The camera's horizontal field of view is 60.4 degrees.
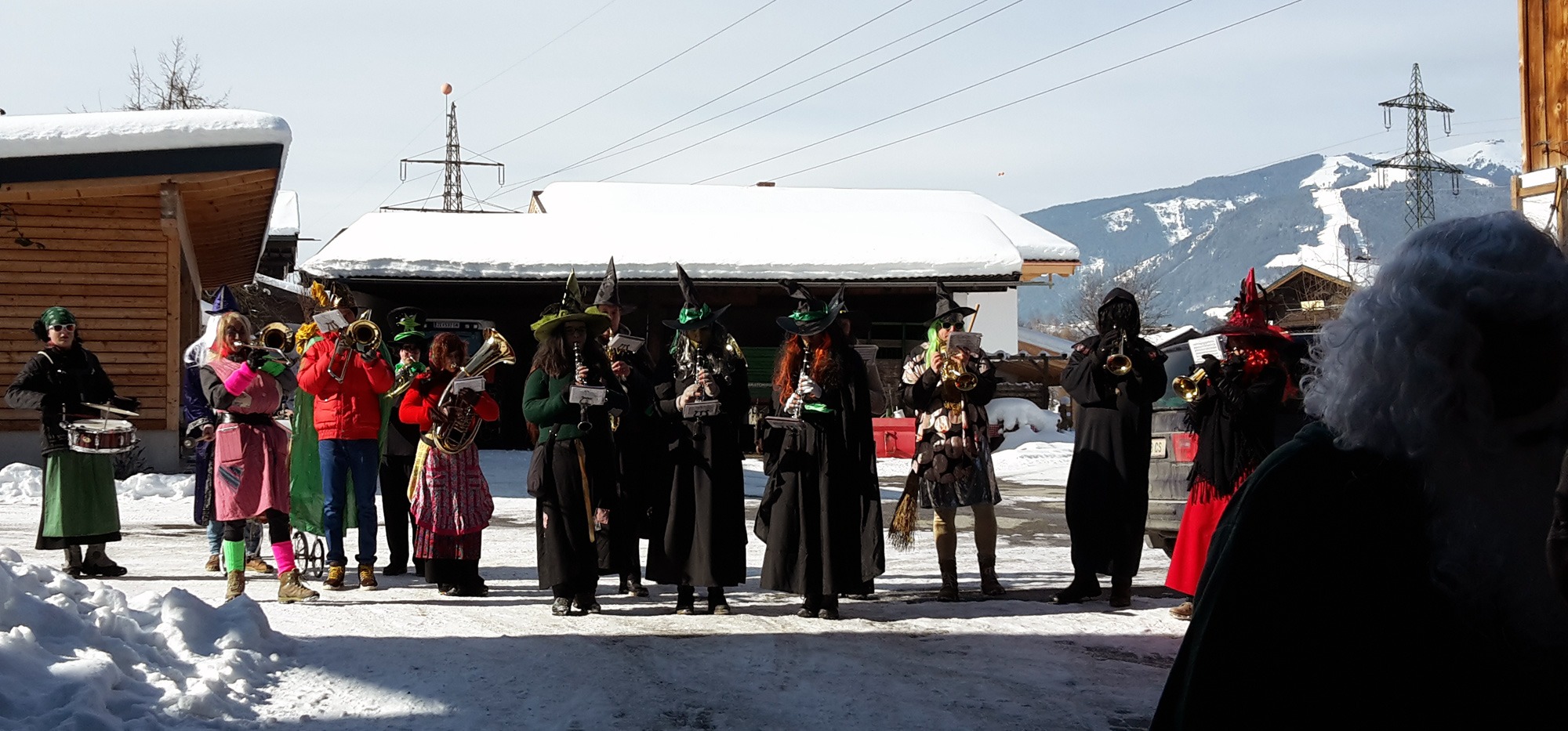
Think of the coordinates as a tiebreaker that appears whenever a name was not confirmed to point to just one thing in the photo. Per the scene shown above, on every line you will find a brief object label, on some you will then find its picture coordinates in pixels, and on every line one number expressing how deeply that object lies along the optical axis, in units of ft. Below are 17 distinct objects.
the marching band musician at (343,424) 28.99
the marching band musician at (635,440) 28.07
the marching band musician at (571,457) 26.30
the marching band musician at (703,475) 26.68
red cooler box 72.43
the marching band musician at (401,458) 30.17
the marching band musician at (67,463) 30.07
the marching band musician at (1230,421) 24.53
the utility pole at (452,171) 197.47
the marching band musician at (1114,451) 27.30
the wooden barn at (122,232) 51.39
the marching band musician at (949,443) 28.22
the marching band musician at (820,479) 26.08
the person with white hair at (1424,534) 6.34
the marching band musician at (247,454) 26.63
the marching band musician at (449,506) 28.09
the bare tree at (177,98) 118.73
